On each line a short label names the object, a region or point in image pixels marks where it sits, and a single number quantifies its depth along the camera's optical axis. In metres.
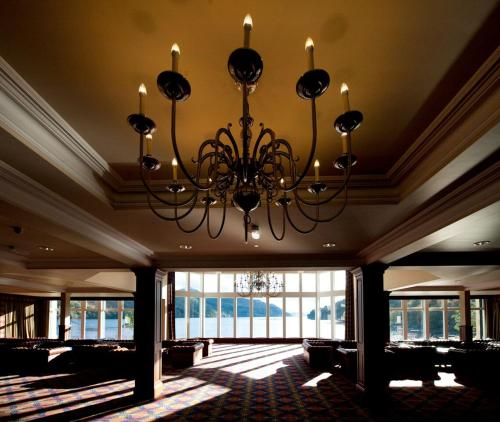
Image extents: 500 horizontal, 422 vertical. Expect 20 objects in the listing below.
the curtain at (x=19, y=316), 14.56
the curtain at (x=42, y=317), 16.67
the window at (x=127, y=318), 17.67
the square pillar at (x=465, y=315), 13.10
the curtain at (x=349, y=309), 14.02
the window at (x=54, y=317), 17.31
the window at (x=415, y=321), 16.93
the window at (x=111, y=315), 17.84
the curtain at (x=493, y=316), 15.91
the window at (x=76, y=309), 18.33
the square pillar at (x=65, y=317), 14.32
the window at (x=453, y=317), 16.98
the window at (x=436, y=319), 16.91
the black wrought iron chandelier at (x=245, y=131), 1.32
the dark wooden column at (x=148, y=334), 7.01
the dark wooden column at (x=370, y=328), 6.73
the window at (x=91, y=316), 17.86
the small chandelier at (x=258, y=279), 13.42
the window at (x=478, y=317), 16.72
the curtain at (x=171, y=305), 14.55
